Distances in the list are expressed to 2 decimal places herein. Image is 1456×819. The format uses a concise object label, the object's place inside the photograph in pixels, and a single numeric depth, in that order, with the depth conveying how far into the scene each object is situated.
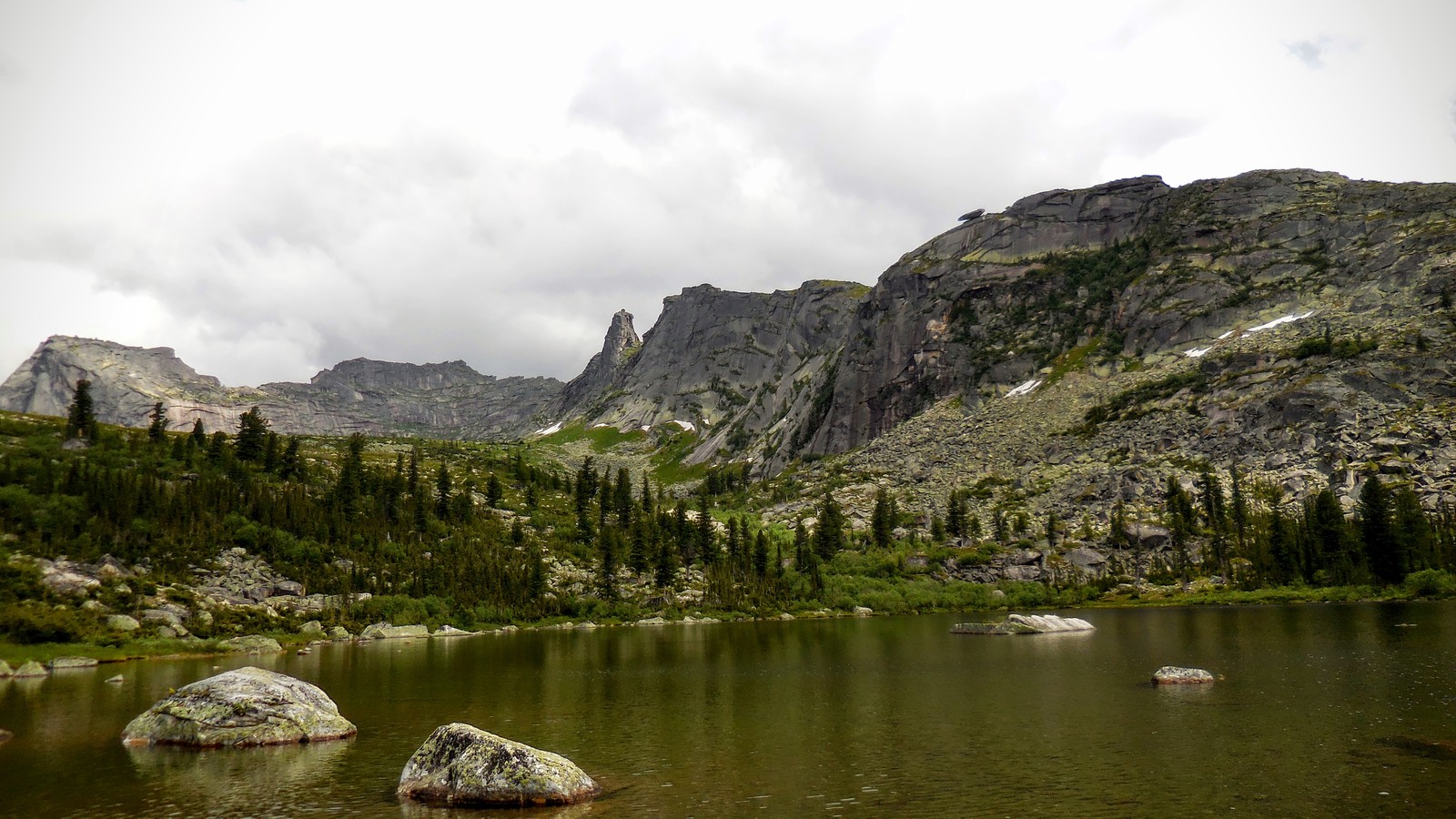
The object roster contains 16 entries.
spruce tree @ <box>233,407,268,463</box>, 146.00
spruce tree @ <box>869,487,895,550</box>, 169.75
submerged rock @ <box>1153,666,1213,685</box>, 45.06
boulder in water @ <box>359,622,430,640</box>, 104.81
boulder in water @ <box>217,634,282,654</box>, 84.25
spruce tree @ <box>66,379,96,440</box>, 127.38
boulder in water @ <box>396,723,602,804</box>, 25.08
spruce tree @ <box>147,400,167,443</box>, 139.50
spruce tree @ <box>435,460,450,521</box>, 151.88
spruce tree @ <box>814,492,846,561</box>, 163.25
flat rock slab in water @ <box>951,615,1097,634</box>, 89.19
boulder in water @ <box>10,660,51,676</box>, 63.06
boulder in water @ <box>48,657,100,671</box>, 69.01
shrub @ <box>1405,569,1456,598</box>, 103.75
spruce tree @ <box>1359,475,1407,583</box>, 114.69
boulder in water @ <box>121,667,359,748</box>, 35.78
